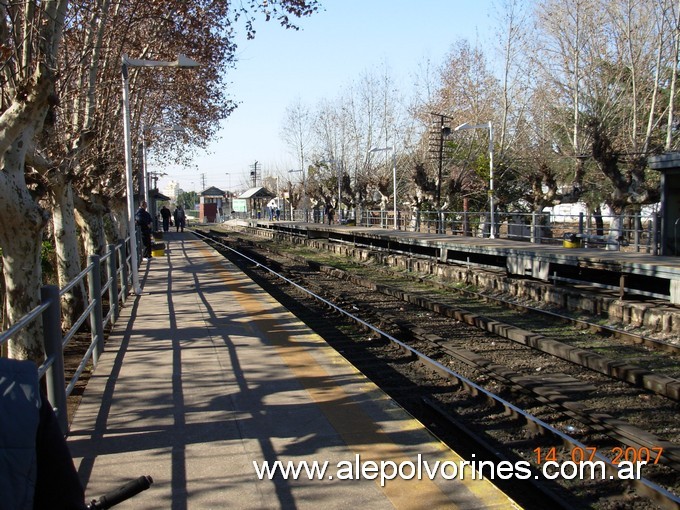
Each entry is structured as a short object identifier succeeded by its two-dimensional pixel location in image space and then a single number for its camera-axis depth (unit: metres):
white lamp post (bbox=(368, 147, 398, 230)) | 30.27
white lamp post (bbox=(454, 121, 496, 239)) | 22.09
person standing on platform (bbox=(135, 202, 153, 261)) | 21.19
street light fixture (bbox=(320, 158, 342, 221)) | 42.28
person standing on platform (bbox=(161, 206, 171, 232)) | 35.47
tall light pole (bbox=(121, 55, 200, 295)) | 12.77
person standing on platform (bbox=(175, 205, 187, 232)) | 48.98
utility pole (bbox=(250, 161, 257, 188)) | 92.56
